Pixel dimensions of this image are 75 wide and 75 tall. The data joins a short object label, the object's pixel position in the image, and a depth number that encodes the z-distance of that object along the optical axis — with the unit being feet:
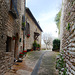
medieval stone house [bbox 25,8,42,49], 32.01
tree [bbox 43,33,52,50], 112.71
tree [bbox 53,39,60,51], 38.28
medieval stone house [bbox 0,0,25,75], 12.40
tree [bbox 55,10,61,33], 38.61
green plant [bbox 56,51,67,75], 12.86
